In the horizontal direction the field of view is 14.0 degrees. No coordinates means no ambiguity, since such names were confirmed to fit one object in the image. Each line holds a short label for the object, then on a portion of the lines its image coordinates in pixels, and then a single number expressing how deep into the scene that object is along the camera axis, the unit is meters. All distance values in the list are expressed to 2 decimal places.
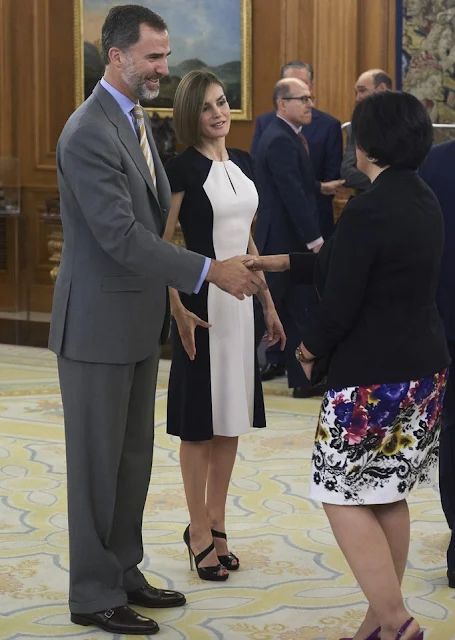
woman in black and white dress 6.86
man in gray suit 5.66
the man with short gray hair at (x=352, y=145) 12.58
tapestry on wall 14.37
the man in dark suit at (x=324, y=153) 13.19
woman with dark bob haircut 5.06
